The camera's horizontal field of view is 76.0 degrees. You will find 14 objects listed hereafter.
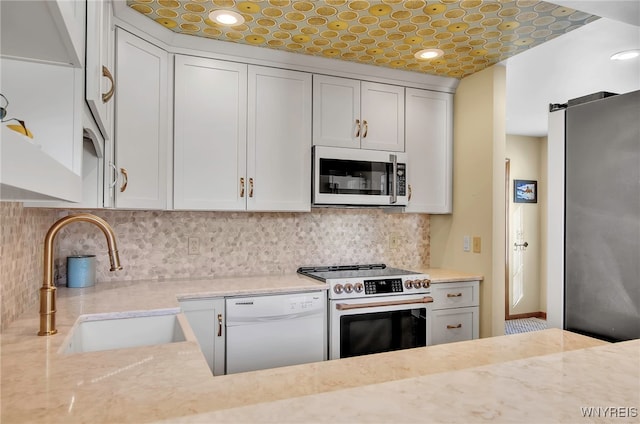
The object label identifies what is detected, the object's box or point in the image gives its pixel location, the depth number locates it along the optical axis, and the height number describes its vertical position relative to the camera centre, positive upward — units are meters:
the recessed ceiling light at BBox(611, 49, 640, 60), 2.73 +1.11
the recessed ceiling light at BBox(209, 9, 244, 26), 2.21 +1.10
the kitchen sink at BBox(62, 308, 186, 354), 1.72 -0.51
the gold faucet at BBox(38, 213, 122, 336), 1.36 -0.18
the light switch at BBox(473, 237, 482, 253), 3.08 -0.21
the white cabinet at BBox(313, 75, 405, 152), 2.90 +0.75
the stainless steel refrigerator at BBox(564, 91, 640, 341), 1.65 +0.00
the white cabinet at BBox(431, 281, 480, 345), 2.93 -0.69
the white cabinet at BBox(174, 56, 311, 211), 2.55 +0.51
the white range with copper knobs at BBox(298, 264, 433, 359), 2.59 -0.63
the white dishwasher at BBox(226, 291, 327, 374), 2.37 -0.69
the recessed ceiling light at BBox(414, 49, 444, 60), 2.74 +1.11
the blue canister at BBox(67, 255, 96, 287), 2.37 -0.33
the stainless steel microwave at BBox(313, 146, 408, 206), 2.85 +0.28
